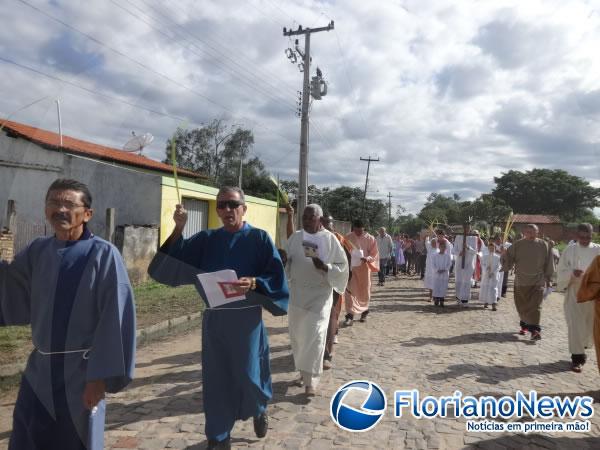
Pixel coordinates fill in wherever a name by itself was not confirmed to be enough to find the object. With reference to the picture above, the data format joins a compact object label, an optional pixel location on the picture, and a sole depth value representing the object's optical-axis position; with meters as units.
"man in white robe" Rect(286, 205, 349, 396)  4.93
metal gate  14.11
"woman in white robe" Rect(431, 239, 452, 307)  11.20
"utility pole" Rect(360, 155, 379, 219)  45.62
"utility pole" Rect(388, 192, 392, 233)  58.53
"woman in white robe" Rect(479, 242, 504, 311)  10.90
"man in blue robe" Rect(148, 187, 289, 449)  3.53
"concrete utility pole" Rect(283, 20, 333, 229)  17.97
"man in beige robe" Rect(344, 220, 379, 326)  8.28
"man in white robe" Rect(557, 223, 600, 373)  6.03
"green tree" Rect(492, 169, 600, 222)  53.81
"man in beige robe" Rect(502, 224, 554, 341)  7.73
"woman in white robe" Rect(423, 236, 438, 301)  12.16
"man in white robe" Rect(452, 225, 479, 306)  11.40
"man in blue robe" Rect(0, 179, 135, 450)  2.39
